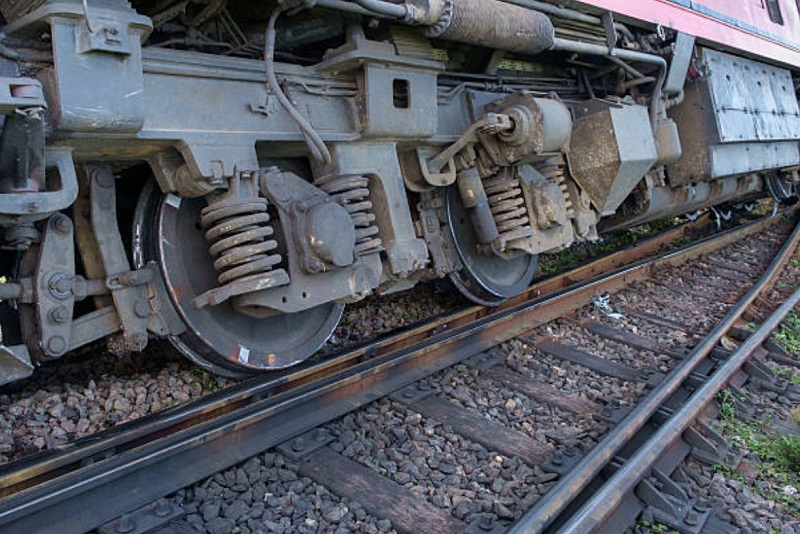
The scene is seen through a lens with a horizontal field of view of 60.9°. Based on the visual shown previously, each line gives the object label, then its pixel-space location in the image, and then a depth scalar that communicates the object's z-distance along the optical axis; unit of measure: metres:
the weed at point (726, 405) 3.75
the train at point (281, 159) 2.54
